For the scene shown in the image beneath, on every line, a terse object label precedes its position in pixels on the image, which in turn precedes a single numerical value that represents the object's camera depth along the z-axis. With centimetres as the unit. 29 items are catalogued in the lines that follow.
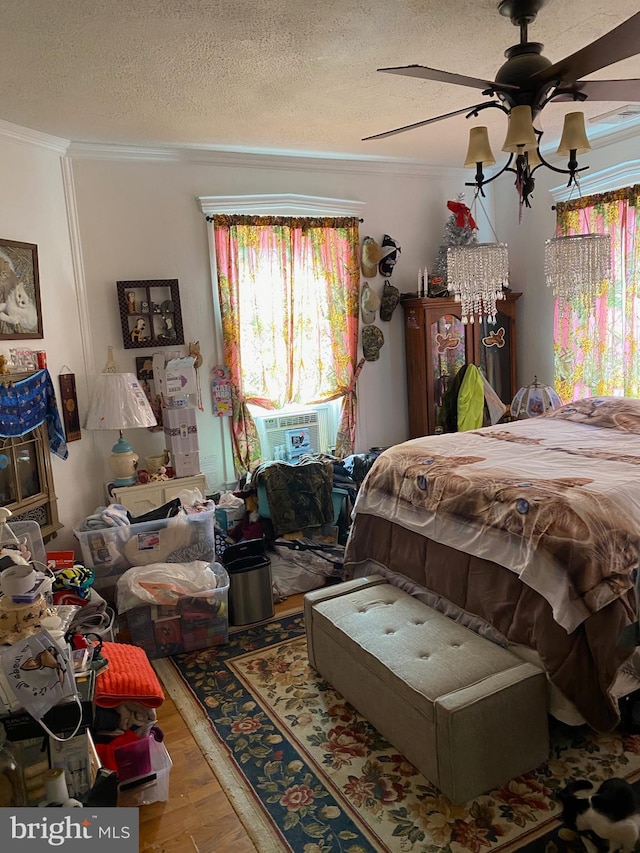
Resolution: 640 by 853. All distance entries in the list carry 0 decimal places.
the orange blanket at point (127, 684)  205
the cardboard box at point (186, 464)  382
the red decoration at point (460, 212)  476
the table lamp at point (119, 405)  349
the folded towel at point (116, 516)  320
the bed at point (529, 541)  207
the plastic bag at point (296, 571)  359
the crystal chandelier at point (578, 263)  274
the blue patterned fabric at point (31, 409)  300
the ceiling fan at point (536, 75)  176
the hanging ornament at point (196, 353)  402
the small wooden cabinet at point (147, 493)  359
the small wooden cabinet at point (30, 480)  312
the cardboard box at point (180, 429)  379
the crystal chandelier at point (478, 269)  281
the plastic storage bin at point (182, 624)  290
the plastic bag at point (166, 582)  287
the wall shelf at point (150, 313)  381
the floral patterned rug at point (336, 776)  185
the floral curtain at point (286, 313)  414
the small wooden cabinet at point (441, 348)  462
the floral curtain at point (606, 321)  408
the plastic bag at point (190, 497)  352
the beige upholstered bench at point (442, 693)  192
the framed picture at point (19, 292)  311
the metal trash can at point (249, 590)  320
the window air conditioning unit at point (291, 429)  441
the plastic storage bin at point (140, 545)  316
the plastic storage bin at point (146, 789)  202
